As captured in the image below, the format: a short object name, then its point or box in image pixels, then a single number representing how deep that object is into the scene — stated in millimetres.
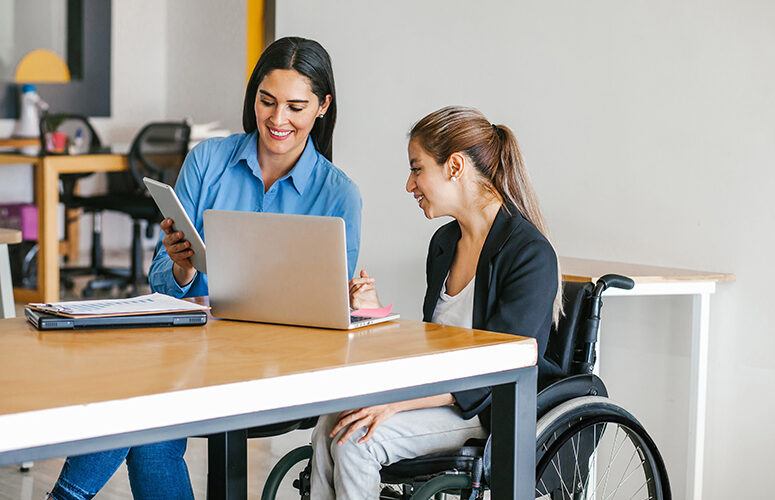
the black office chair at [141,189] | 6512
